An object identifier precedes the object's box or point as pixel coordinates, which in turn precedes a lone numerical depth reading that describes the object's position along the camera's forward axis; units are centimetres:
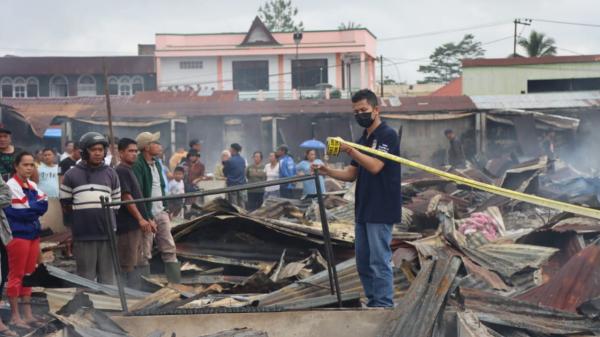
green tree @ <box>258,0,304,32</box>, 7806
